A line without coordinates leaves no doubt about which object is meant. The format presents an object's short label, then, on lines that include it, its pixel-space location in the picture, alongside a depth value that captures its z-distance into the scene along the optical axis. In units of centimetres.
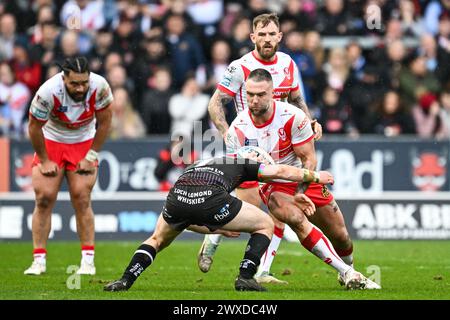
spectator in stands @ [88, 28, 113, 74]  2128
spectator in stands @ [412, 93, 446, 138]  2064
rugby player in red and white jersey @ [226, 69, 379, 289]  1113
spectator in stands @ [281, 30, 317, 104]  2044
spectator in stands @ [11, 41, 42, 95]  2103
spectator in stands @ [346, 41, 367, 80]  2114
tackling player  1052
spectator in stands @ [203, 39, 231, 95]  2086
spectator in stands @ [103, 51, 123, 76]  2108
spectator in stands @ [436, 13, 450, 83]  2169
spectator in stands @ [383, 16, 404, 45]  2166
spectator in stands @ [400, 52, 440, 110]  2128
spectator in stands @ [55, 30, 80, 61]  2041
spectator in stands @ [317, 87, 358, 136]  2039
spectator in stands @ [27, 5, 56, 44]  2150
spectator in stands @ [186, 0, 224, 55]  2200
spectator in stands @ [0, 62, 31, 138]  2073
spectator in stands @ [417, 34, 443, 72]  2175
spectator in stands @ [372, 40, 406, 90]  2114
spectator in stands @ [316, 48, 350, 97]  2083
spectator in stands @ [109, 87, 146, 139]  2055
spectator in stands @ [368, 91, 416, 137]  2056
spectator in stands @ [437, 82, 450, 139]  2067
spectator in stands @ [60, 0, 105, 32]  2178
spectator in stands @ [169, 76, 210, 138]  2023
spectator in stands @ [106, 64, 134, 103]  2083
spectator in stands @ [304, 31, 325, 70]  2094
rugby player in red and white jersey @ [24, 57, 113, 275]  1315
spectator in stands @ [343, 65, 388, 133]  2073
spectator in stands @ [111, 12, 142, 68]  2162
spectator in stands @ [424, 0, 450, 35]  2245
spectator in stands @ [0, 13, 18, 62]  2195
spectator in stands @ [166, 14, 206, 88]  2108
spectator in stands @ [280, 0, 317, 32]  2145
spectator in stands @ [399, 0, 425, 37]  2220
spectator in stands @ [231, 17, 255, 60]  2072
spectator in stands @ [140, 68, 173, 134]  2050
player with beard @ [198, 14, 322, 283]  1253
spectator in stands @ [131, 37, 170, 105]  2114
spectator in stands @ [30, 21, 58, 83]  2105
